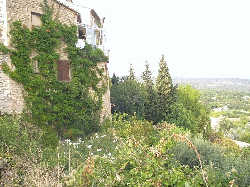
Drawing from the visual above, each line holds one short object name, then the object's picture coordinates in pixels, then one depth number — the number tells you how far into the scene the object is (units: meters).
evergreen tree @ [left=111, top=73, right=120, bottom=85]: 17.61
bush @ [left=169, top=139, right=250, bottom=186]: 3.94
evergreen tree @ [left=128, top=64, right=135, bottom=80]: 24.62
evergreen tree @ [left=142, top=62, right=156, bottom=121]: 14.37
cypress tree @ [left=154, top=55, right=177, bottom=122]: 14.35
